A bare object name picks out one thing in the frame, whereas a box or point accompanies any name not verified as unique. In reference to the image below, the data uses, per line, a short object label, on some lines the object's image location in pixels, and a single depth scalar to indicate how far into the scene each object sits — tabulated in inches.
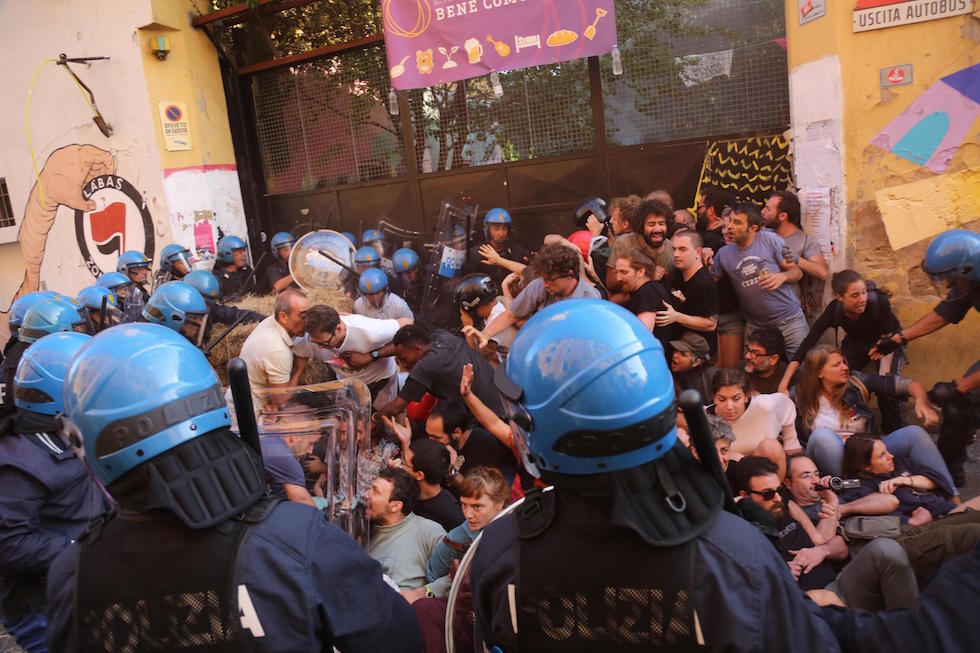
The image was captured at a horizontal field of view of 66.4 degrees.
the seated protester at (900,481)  156.9
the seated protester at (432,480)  177.5
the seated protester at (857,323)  205.9
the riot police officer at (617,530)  64.2
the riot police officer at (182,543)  74.3
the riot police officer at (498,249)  317.4
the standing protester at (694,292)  213.2
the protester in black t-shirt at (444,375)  186.9
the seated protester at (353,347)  214.1
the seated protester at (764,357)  218.4
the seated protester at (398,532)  155.9
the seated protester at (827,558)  131.1
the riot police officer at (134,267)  357.1
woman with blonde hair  187.6
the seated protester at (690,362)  208.4
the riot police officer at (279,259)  378.0
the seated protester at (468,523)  148.3
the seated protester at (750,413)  179.8
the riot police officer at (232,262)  374.3
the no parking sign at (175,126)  378.9
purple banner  284.8
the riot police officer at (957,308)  182.4
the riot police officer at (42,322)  213.8
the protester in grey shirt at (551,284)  189.3
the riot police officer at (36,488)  131.7
